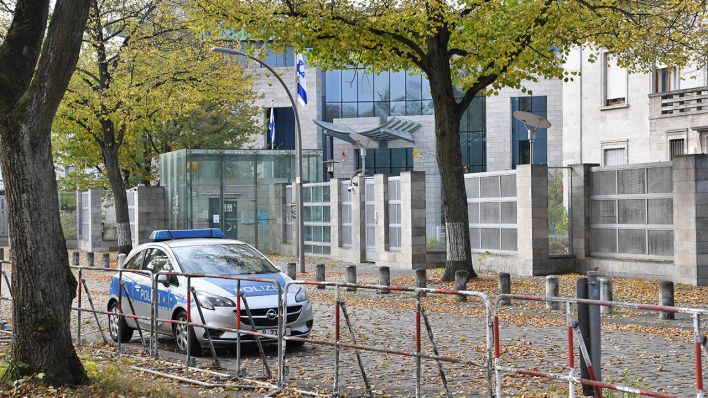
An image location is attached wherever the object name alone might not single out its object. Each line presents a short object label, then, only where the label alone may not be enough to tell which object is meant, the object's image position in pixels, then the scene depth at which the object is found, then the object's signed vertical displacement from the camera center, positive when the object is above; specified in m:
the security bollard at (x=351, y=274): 23.22 -1.52
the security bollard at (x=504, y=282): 19.70 -1.47
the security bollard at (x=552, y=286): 17.92 -1.41
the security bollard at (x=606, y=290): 16.67 -1.40
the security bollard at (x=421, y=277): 21.43 -1.49
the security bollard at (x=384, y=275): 22.28 -1.49
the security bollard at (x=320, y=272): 23.45 -1.48
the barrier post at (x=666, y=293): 16.45 -1.42
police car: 12.64 -1.06
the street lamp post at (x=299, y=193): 29.09 +0.47
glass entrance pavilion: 39.31 +0.83
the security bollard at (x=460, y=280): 19.53 -1.42
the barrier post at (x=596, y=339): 8.22 -1.11
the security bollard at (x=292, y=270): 25.26 -1.54
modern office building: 65.19 +5.97
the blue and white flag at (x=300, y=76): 34.22 +4.61
